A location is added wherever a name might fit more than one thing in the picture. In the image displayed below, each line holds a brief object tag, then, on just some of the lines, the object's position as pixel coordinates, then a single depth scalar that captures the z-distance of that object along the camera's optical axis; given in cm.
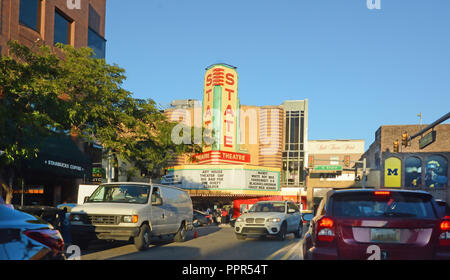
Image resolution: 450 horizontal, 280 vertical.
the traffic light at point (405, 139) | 2554
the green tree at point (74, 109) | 1562
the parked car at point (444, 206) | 877
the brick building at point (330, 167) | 6493
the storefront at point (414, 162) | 5825
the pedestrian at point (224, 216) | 4174
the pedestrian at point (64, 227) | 1472
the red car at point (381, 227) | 634
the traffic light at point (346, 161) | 4019
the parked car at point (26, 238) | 594
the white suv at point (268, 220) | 1839
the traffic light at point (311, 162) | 4109
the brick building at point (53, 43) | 2250
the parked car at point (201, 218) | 3517
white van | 1340
